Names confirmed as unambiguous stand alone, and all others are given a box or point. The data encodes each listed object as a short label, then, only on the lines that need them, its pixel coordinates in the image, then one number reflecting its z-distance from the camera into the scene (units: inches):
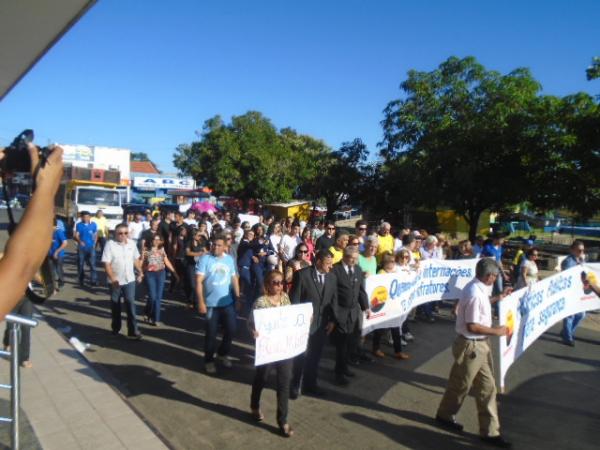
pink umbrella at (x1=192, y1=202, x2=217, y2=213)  943.9
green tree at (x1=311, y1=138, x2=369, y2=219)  969.5
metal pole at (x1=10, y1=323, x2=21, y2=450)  136.2
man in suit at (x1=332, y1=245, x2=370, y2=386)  216.2
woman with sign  170.7
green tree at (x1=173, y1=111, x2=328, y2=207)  1402.6
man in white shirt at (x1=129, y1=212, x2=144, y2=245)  475.6
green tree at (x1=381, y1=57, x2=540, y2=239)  757.3
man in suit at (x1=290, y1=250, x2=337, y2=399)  199.3
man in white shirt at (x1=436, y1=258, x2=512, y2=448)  170.1
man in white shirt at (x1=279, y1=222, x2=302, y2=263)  366.3
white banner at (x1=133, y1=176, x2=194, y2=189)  2210.9
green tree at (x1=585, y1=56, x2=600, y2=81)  618.5
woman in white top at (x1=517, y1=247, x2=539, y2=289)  307.3
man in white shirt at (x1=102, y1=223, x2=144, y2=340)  275.0
